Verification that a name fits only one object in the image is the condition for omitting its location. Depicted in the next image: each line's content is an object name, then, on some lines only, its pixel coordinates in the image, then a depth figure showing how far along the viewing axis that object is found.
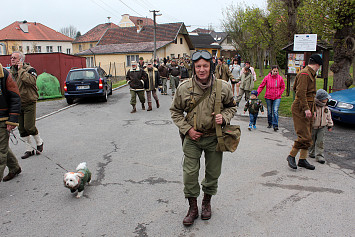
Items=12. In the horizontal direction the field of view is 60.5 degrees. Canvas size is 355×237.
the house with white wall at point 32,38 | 60.78
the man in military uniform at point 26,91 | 5.56
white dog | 4.02
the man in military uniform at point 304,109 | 4.96
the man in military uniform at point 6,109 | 4.34
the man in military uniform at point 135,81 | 11.20
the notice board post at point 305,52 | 10.75
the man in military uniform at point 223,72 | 11.40
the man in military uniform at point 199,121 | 3.35
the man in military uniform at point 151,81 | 11.67
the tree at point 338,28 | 12.41
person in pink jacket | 8.06
